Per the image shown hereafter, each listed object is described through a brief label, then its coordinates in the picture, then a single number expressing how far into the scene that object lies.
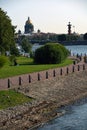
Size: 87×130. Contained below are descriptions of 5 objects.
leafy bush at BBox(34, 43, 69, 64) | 49.75
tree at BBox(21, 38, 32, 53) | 85.81
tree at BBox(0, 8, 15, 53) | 52.88
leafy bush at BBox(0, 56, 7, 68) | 37.81
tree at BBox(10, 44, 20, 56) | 60.62
